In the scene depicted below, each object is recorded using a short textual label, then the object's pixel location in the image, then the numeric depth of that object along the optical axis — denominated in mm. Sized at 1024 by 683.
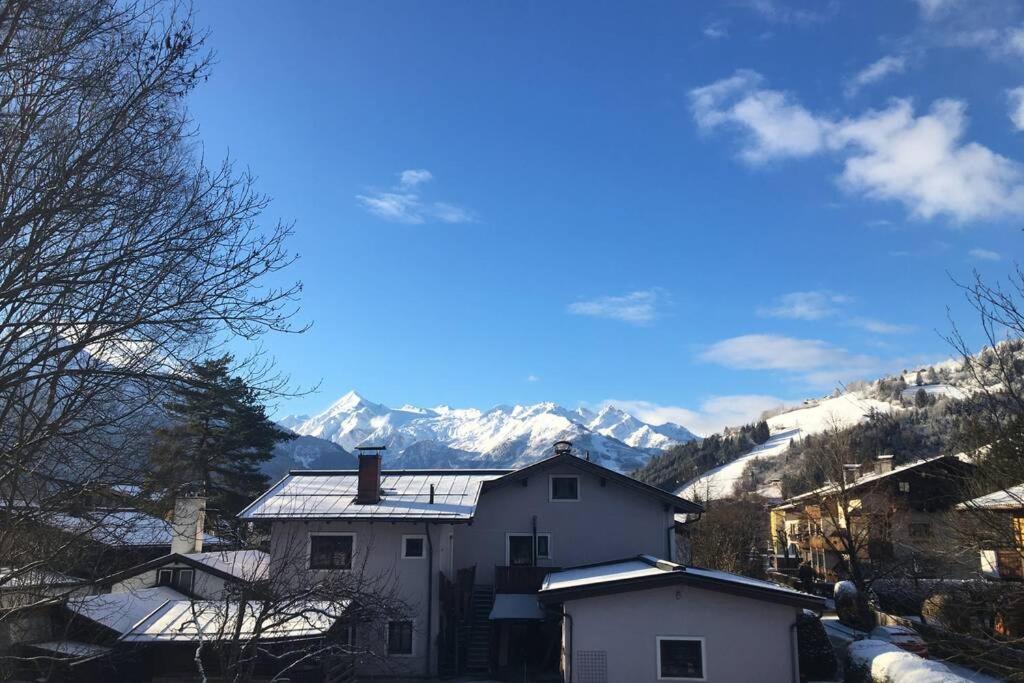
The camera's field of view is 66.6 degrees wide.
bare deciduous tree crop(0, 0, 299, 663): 8164
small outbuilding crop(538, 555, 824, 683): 19625
